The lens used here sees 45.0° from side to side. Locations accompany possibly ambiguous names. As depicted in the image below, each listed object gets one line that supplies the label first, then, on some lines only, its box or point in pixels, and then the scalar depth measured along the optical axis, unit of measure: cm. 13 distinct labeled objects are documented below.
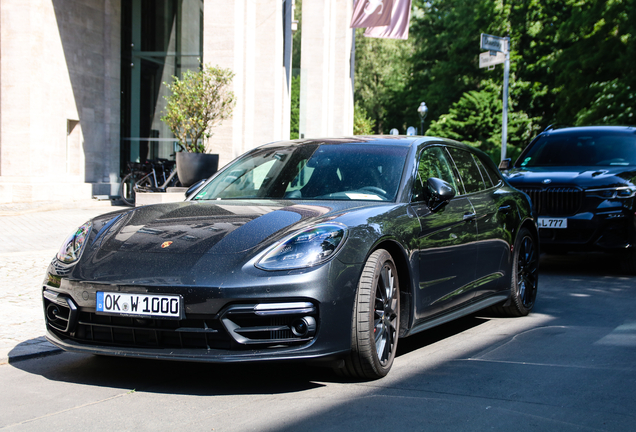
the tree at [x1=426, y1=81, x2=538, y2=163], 4153
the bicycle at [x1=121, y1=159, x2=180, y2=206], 1809
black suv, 903
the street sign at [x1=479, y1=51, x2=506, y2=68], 1834
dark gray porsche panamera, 390
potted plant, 1652
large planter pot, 1589
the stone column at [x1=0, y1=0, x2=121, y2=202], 1662
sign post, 1836
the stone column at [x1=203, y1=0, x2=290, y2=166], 1748
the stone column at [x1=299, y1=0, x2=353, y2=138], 2709
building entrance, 2156
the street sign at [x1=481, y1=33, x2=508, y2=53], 1834
